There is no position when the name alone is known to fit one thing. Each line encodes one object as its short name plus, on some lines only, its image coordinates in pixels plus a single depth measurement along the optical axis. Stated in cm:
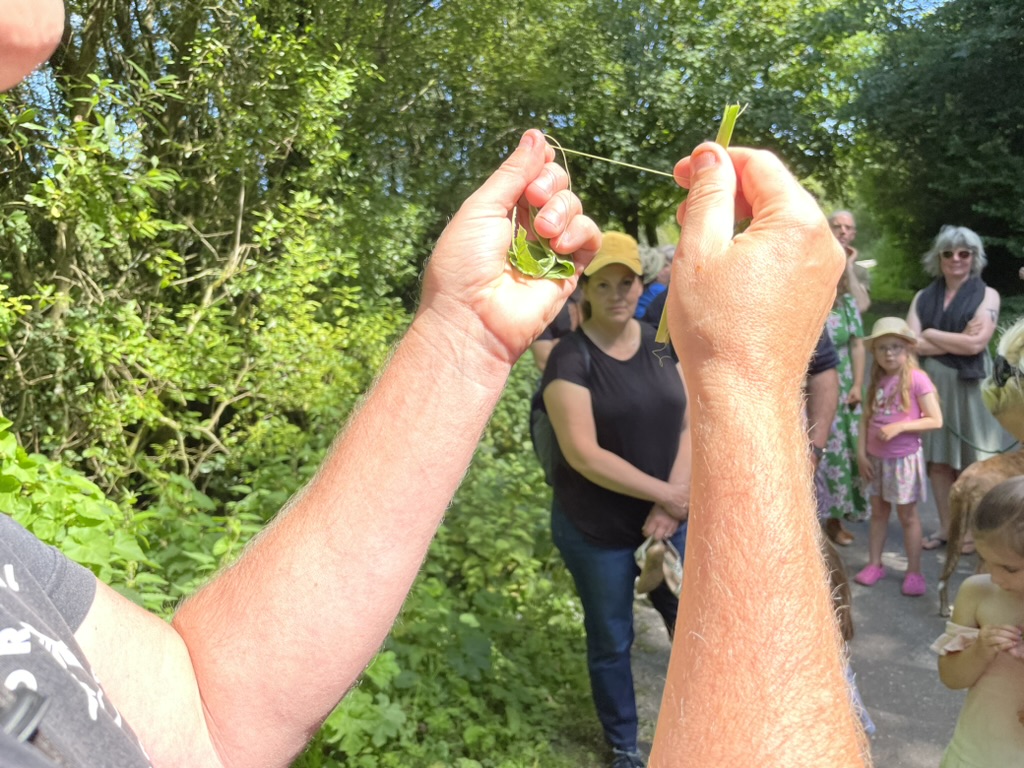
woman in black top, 325
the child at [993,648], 220
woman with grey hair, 542
